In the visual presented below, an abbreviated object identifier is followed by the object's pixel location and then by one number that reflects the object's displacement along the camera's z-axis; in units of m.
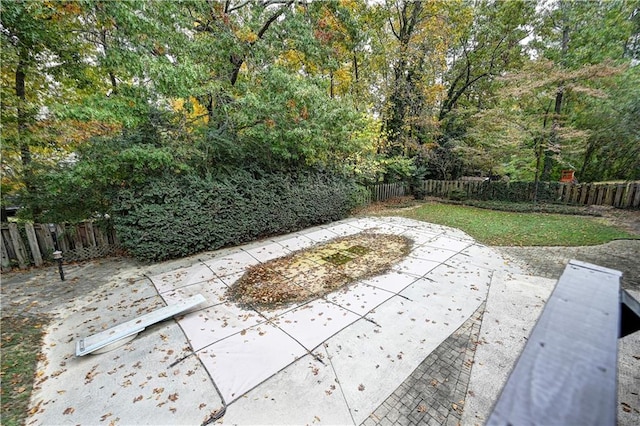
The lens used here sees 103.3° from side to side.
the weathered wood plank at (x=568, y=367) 0.77
